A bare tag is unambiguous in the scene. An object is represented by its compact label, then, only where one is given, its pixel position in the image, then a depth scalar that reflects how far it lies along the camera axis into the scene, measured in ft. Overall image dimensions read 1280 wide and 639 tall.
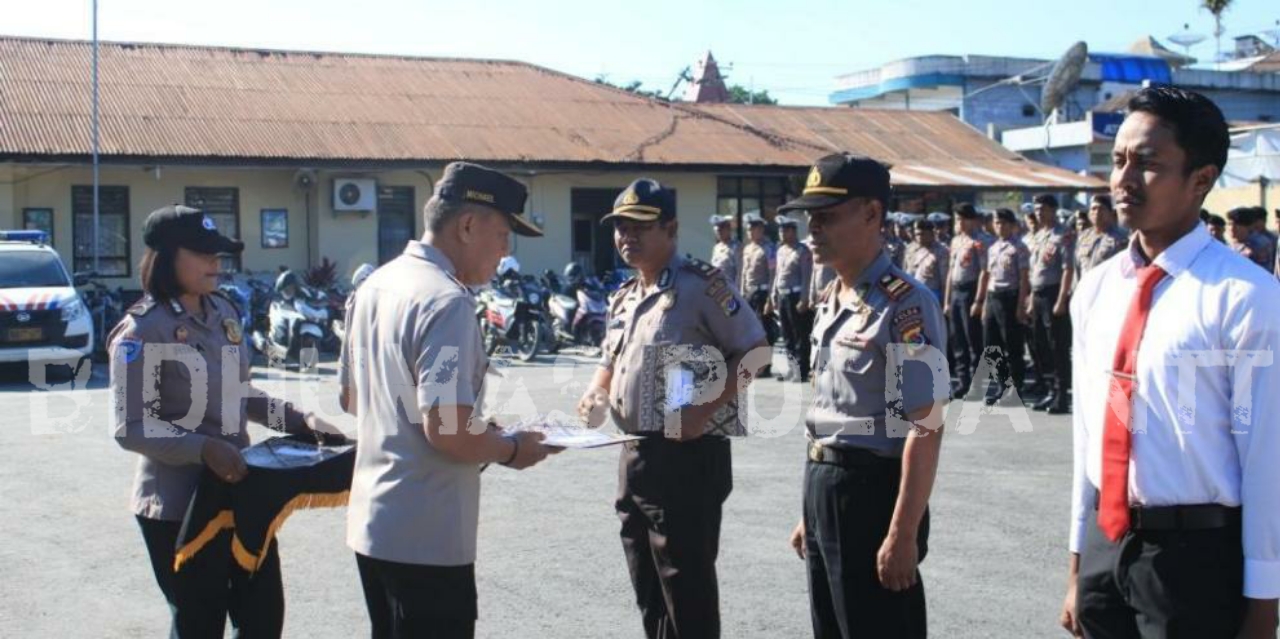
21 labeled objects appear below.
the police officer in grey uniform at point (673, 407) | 14.61
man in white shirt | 9.20
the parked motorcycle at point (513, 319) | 57.31
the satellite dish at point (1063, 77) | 109.50
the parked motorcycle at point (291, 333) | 55.01
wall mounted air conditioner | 75.61
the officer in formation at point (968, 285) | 45.80
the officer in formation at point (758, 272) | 56.44
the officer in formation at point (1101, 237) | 38.55
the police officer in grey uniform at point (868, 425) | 11.95
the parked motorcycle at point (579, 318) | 60.70
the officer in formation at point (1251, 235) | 43.21
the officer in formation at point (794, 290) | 52.16
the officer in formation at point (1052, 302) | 40.16
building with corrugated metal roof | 70.74
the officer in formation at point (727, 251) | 60.39
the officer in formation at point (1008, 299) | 42.19
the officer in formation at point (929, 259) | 48.88
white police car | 48.65
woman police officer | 13.64
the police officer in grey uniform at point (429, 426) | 11.03
